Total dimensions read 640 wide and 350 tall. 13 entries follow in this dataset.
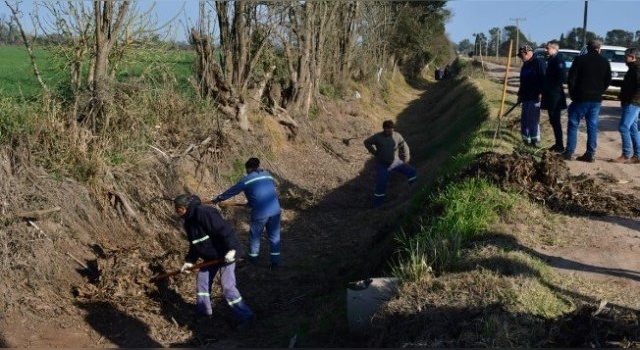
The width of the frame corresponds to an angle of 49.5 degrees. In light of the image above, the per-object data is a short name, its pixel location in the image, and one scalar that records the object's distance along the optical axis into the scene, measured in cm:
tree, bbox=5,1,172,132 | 1017
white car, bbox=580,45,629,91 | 2658
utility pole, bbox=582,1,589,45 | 4956
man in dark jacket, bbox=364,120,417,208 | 1288
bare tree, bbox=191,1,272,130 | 1459
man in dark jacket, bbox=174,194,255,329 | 777
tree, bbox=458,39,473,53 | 15750
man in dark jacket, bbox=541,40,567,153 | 1209
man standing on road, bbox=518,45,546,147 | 1251
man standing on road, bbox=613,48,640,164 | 1134
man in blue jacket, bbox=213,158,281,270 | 950
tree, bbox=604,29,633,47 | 7174
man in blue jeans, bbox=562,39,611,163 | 1112
